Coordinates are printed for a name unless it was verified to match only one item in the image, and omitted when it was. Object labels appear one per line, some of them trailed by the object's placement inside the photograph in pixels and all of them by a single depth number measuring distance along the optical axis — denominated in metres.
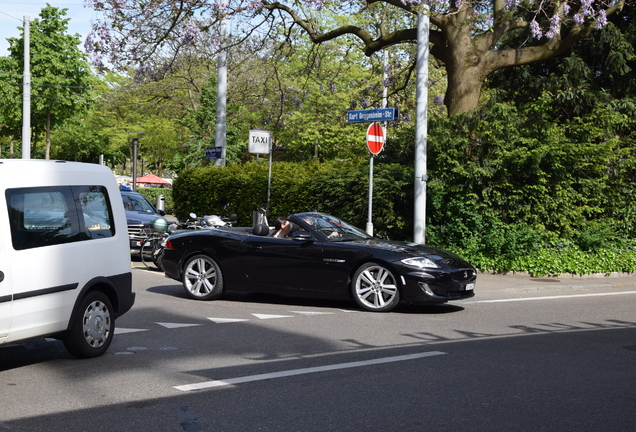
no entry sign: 15.24
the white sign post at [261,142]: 17.95
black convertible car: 10.47
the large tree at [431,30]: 16.97
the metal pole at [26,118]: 31.39
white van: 6.43
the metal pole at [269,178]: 17.94
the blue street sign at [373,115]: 14.89
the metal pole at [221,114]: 25.11
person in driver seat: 11.43
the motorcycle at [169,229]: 16.22
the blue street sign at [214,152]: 24.28
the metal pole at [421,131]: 15.12
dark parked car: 17.91
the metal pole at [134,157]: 34.88
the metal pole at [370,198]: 15.16
